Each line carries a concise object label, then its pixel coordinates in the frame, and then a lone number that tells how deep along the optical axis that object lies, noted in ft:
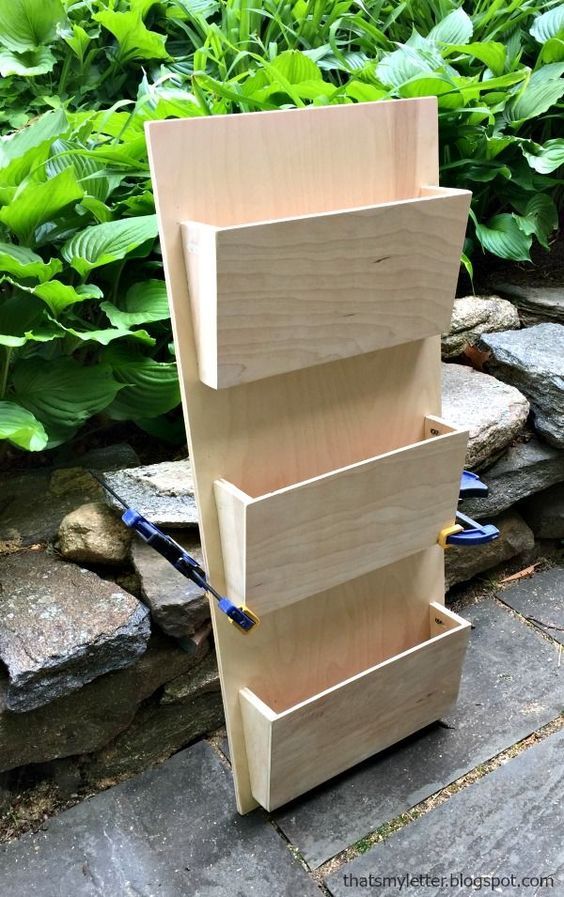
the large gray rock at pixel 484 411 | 5.42
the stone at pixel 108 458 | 5.09
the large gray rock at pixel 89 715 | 4.07
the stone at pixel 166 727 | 4.50
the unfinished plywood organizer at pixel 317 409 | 3.13
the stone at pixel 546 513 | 6.18
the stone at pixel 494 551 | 5.69
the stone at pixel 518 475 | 5.69
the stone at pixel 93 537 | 4.41
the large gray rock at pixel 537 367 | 5.71
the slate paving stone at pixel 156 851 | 3.89
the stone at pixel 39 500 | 4.63
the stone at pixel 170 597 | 4.18
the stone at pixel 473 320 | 6.33
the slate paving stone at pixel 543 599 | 5.60
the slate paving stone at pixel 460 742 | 4.22
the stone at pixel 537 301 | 6.81
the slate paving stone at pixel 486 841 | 3.90
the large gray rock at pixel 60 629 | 3.84
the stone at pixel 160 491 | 4.41
